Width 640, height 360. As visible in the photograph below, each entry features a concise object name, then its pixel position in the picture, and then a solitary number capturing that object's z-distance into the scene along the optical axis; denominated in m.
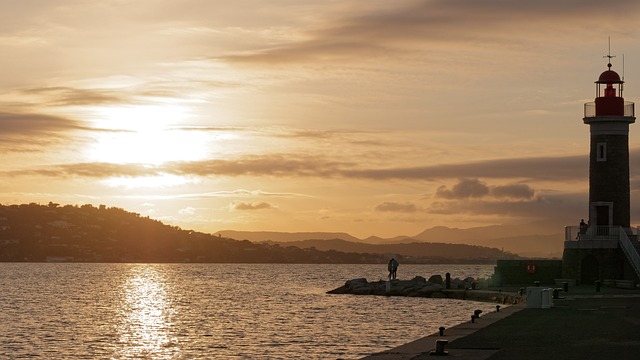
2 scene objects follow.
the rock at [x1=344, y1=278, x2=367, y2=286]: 99.13
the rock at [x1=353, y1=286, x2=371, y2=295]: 92.50
